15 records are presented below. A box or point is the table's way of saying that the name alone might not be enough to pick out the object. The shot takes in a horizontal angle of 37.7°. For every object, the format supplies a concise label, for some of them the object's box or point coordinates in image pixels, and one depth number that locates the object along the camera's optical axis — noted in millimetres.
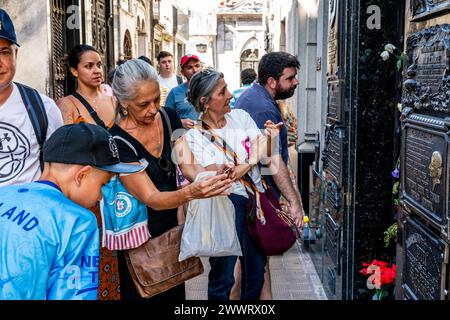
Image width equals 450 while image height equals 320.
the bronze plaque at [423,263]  2703
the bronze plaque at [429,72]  2648
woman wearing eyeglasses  3783
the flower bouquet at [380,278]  4434
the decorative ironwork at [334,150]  4707
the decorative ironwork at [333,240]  4836
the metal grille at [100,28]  10484
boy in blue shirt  1918
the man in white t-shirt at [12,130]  3342
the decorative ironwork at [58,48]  8039
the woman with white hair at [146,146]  3338
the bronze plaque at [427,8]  2660
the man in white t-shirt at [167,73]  8578
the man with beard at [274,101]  4309
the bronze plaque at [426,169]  2672
